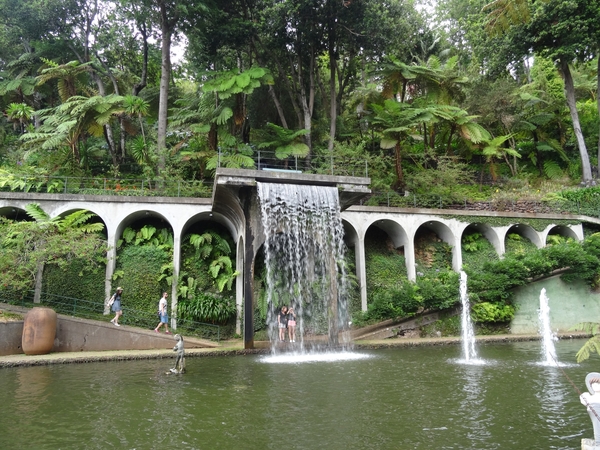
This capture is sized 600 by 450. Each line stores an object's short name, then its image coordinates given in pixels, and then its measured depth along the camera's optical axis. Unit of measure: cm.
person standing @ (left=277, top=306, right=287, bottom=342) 1608
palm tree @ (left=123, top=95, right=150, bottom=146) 2248
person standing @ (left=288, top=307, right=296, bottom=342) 1591
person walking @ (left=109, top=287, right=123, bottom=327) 1549
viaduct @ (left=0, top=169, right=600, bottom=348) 1432
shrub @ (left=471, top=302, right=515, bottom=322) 1867
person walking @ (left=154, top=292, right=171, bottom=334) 1582
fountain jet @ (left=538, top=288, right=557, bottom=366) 1313
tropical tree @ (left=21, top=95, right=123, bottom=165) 2147
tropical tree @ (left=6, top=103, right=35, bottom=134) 2297
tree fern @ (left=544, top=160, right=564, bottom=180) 3350
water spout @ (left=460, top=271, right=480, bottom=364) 1838
